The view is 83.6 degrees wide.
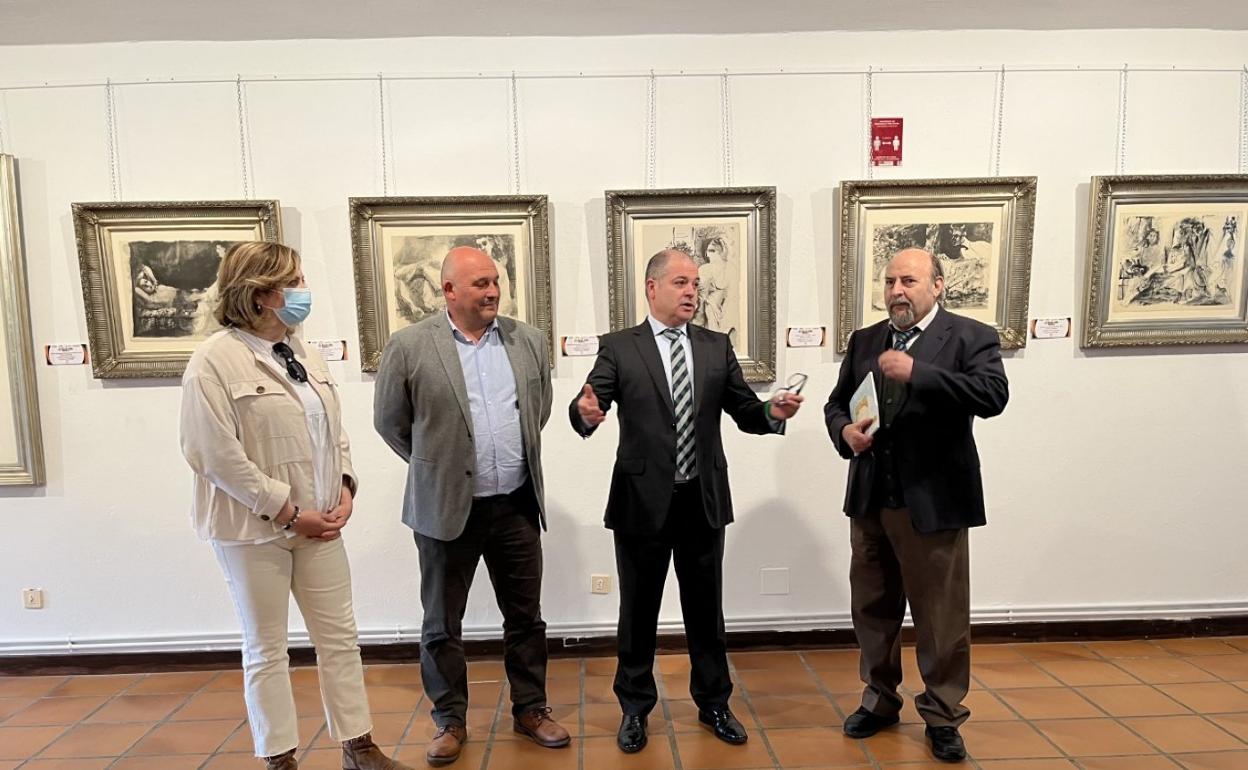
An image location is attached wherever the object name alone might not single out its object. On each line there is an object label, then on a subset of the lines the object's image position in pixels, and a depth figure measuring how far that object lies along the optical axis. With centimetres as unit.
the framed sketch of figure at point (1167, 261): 321
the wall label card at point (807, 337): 328
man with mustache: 230
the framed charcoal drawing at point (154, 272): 312
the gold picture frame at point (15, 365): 310
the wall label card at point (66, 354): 321
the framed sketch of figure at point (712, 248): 316
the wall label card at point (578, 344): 325
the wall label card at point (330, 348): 323
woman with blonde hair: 201
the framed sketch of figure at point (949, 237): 318
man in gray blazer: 240
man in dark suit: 242
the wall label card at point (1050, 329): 329
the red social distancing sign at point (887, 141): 320
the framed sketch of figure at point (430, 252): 314
